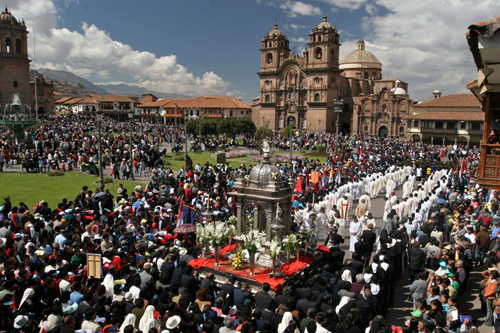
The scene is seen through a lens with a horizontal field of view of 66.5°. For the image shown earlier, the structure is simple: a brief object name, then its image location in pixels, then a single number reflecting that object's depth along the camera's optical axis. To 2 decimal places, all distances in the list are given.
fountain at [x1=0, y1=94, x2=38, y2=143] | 28.58
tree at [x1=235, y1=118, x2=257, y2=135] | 55.06
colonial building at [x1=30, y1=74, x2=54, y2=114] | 71.62
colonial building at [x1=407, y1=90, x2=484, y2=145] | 50.12
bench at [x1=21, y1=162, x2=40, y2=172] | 22.97
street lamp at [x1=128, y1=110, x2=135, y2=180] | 23.11
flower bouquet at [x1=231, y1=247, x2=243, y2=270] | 9.05
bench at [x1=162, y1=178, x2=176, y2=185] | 19.84
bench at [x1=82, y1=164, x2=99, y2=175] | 23.59
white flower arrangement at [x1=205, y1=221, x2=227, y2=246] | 9.09
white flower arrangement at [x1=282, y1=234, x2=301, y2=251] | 8.98
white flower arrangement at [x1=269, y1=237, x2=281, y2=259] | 8.42
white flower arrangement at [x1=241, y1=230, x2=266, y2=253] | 8.66
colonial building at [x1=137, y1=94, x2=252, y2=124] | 77.06
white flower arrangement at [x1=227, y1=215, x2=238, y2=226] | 10.51
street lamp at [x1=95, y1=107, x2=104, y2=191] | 15.56
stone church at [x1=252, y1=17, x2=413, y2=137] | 60.09
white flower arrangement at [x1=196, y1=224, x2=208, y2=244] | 9.33
